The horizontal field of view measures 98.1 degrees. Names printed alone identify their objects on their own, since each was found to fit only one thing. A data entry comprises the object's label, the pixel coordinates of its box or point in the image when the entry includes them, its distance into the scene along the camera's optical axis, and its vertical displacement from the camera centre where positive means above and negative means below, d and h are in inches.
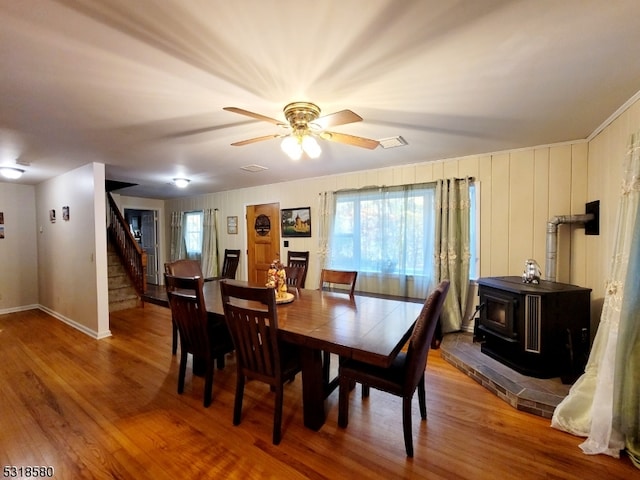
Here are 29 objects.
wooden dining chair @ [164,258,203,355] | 119.3 -18.1
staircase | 194.5 -39.0
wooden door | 207.8 -4.5
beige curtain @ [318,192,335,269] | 174.6 +6.0
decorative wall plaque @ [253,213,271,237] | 211.9 +5.9
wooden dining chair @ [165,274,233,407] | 81.7 -30.3
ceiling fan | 74.5 +27.5
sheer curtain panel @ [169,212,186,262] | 263.6 -5.9
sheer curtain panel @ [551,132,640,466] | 63.9 -29.9
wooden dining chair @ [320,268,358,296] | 108.0 -18.1
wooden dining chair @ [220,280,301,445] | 66.6 -29.2
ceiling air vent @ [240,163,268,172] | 149.5 +35.9
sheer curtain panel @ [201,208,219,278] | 239.8 -9.0
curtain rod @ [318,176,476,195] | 134.1 +26.0
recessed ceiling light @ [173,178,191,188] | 170.6 +31.9
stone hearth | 79.7 -48.2
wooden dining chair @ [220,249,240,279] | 189.8 -23.1
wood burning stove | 90.1 -32.4
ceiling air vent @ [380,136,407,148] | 108.7 +36.5
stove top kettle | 101.8 -15.2
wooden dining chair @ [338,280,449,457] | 64.4 -34.7
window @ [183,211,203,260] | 253.9 -1.1
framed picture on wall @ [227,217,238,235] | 228.7 +6.3
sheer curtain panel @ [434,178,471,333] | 133.6 -7.8
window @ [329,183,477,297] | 143.9 -2.5
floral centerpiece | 97.5 -16.3
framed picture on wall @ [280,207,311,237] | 188.5 +7.5
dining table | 59.8 -24.3
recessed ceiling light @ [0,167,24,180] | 137.6 +31.1
